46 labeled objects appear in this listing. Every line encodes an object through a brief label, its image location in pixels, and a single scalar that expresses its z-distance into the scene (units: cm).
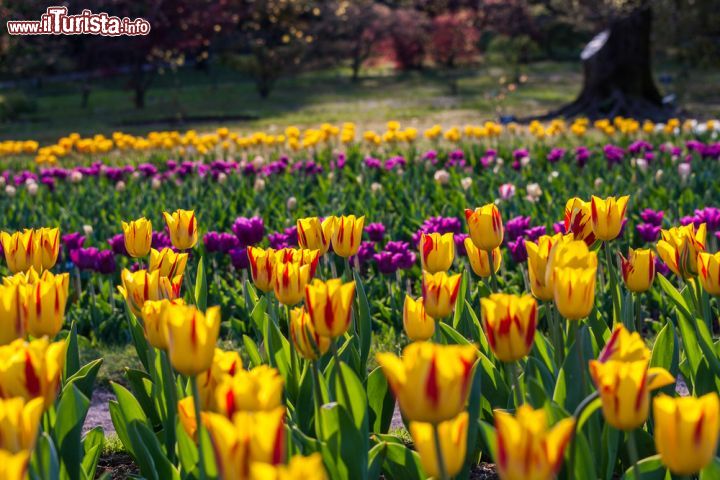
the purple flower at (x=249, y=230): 458
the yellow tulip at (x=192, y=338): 200
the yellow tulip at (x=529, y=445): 161
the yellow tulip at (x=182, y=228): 340
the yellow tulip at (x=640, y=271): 288
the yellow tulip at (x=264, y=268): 281
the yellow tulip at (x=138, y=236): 338
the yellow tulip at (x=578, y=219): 316
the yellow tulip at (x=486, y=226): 298
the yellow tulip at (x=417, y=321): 259
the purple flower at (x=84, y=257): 540
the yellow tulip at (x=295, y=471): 145
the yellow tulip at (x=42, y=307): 240
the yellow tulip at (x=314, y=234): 321
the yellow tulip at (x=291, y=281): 260
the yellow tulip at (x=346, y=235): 318
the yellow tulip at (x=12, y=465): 159
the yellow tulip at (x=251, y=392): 180
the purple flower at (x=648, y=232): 536
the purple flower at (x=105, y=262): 534
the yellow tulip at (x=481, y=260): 322
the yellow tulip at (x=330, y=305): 222
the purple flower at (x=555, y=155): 892
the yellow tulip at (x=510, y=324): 213
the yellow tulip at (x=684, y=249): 295
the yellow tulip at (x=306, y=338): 242
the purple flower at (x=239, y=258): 482
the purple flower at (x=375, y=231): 567
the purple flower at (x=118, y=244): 542
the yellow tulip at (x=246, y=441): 159
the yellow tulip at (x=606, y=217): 300
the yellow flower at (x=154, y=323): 243
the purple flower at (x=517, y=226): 510
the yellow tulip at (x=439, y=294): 254
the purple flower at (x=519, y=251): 445
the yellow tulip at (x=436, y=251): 303
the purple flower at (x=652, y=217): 560
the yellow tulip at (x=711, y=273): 261
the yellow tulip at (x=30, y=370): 197
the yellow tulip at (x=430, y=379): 169
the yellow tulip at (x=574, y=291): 225
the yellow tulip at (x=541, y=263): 266
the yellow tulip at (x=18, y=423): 179
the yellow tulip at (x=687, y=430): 163
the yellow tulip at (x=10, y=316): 237
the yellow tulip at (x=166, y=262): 304
